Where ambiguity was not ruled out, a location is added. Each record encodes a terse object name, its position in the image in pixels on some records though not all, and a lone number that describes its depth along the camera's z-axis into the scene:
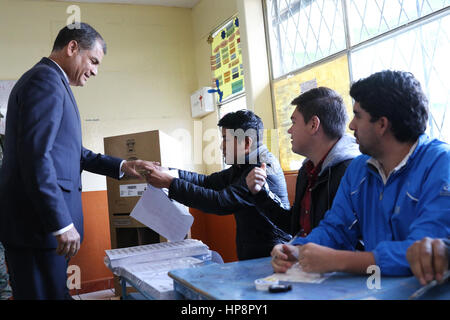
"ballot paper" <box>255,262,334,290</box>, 0.94
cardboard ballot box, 2.99
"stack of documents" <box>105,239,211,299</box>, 1.30
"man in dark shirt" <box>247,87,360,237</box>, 1.64
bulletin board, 3.00
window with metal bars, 2.36
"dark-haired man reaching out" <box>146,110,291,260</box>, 2.00
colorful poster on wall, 4.13
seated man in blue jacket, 1.02
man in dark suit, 1.47
